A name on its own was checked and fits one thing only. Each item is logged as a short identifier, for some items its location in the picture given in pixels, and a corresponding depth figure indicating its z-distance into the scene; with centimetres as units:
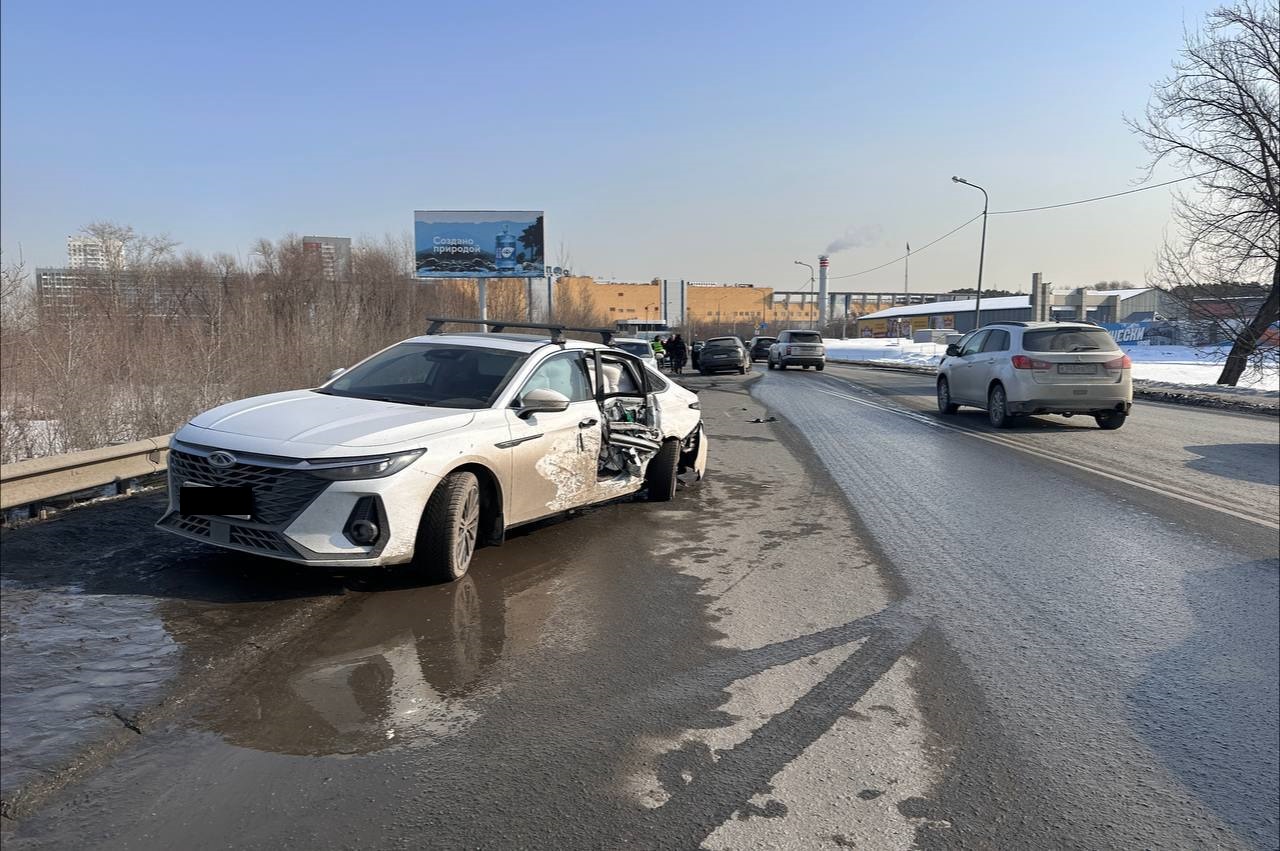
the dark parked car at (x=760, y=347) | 5472
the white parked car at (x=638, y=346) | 2397
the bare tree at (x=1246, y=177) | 2580
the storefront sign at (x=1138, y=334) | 6206
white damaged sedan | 494
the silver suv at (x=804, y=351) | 3884
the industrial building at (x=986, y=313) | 8522
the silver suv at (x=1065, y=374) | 1445
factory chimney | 11375
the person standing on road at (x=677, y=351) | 3750
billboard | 4119
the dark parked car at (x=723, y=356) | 3575
